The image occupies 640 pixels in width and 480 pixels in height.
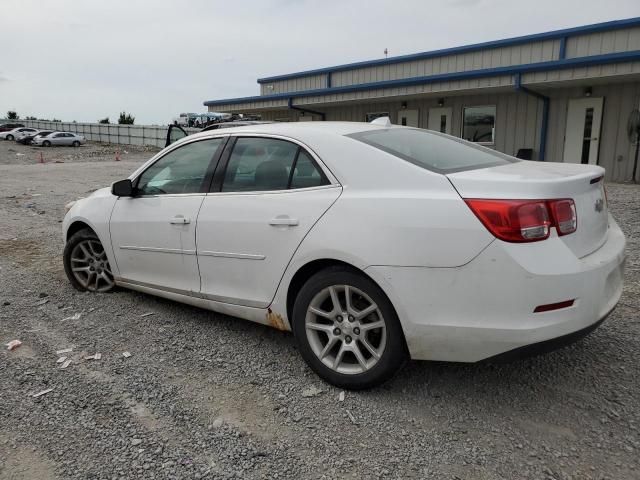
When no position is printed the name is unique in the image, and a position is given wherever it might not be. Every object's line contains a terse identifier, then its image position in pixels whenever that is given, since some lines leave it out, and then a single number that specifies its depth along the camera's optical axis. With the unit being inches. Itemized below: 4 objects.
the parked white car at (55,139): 1658.5
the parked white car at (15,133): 1785.2
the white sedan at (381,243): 102.3
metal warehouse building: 543.2
